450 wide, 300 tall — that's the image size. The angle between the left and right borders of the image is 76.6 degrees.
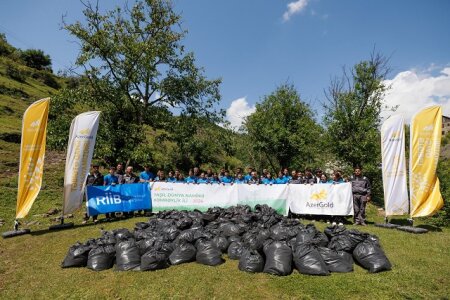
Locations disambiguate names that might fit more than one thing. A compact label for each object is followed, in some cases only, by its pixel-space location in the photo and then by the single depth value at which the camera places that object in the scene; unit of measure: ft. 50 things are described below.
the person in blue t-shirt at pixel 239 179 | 39.83
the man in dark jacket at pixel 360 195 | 32.42
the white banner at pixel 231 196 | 36.52
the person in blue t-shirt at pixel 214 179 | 39.39
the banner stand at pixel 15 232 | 27.60
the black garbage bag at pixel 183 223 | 24.83
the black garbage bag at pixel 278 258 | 17.08
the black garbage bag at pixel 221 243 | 21.27
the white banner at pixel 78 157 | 31.94
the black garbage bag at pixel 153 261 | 18.08
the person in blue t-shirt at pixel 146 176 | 38.64
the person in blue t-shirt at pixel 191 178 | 39.53
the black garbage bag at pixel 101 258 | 18.61
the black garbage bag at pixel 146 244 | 19.74
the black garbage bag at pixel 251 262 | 17.49
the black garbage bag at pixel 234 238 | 21.63
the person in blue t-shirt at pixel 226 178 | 40.50
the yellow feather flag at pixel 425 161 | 29.99
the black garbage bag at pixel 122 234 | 21.61
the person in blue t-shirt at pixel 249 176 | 40.65
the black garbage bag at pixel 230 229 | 23.46
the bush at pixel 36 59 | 197.26
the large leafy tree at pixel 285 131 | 74.99
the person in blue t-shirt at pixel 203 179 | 39.17
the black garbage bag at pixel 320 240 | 20.14
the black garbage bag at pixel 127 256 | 18.38
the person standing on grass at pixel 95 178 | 34.88
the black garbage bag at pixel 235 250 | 19.97
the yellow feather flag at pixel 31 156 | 29.53
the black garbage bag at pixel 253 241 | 20.03
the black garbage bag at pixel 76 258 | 19.25
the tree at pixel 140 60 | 53.16
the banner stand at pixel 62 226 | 30.42
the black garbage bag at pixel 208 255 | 19.02
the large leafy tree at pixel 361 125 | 59.47
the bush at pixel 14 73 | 134.24
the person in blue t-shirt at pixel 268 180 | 39.02
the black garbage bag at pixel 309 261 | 16.96
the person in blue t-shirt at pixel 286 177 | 40.01
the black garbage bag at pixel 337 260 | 17.53
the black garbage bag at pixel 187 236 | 21.09
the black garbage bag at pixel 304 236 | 20.10
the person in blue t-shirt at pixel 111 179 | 35.29
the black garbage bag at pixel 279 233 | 21.49
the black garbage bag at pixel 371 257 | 17.57
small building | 342.44
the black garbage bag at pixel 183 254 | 19.20
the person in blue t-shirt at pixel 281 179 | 39.64
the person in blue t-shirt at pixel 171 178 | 38.88
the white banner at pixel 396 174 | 31.14
